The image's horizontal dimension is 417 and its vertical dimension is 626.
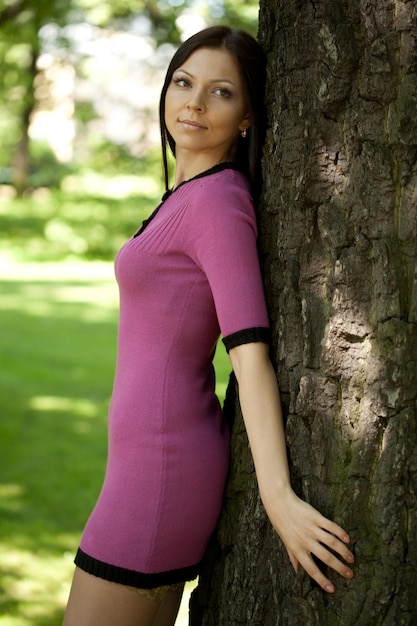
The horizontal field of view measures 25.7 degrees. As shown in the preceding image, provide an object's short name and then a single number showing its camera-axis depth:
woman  2.02
